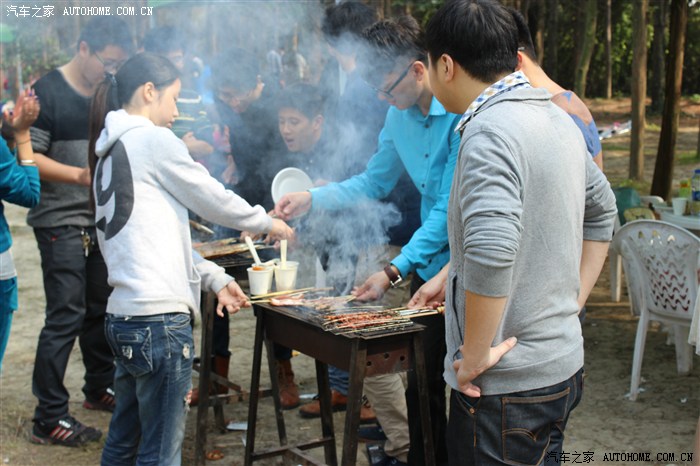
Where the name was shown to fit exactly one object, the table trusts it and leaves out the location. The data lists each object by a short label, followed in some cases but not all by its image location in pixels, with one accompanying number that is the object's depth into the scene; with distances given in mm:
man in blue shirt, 3240
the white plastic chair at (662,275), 4625
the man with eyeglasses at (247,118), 5359
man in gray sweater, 1855
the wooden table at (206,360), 4078
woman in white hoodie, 2930
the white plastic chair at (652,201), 6488
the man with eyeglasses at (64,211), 4406
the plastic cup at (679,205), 5582
